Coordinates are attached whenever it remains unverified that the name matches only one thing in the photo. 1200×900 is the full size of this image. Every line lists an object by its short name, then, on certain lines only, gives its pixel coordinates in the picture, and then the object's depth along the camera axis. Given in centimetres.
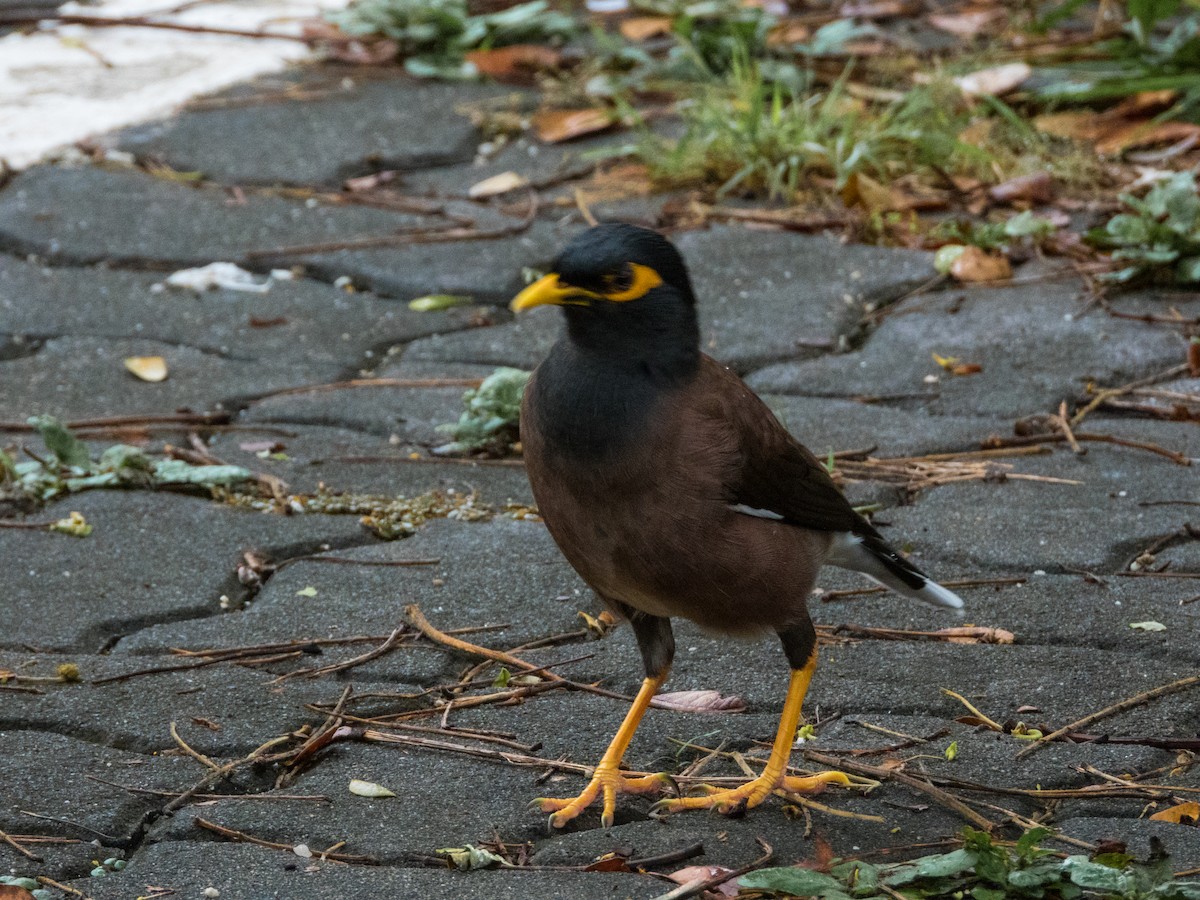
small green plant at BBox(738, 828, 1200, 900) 417
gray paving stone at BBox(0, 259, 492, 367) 949
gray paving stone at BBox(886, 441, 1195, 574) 685
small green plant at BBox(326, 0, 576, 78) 1424
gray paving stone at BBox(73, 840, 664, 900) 452
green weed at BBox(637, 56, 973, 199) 1123
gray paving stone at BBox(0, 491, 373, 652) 643
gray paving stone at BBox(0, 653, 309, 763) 553
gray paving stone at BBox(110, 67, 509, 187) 1227
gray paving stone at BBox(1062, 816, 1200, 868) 452
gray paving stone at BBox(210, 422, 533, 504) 773
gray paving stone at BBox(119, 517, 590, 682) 631
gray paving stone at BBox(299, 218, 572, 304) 1018
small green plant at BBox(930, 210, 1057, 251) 1010
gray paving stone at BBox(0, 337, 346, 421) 862
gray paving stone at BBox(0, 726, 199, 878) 475
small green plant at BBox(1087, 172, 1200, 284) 936
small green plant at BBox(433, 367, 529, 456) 786
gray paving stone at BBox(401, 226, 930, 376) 924
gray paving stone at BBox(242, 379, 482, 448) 834
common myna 516
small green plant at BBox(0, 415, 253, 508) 743
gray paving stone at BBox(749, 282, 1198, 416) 856
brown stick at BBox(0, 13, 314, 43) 1521
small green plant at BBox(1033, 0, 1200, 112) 1173
